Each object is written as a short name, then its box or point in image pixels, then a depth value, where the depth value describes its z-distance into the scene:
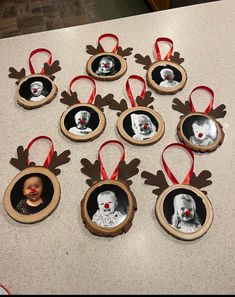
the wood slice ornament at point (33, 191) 0.79
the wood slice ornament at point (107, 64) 1.08
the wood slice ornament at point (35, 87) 1.01
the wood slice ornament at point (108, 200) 0.77
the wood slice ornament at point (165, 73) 1.04
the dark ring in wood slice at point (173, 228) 0.76
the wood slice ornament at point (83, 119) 0.93
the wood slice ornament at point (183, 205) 0.77
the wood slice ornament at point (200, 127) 0.91
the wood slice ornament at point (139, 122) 0.93
